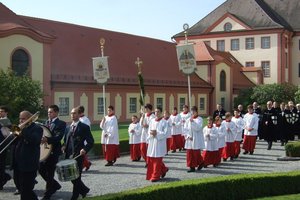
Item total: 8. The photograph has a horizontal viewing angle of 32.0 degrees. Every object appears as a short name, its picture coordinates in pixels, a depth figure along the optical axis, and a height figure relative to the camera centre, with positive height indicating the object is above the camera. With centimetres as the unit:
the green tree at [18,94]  2200 +68
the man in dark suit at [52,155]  1099 -98
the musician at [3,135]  1183 -60
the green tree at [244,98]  5318 +107
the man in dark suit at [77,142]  1062 -69
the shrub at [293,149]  1794 -140
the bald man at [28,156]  947 -88
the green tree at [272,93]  5144 +152
